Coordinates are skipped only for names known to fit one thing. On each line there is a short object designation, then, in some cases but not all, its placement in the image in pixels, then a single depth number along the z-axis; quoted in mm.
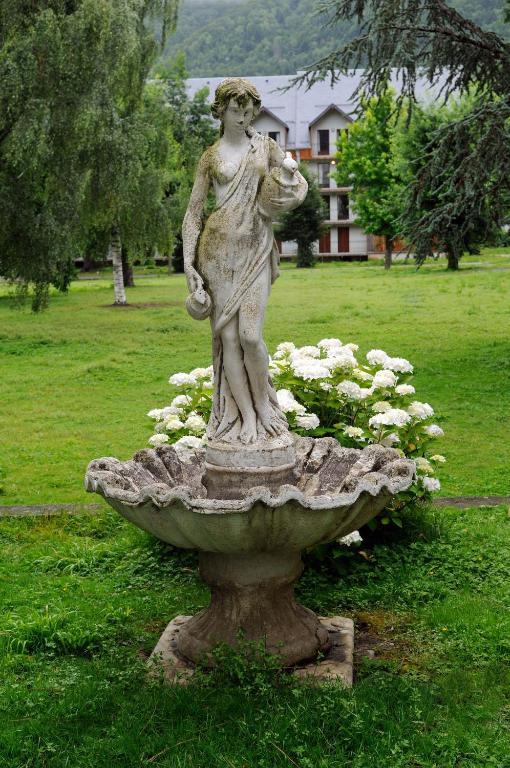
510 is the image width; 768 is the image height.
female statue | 4984
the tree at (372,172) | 44031
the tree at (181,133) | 29516
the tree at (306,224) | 46562
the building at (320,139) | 58594
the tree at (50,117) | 17750
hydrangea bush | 7035
